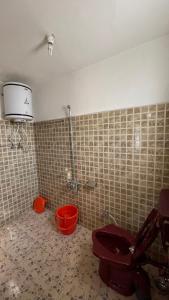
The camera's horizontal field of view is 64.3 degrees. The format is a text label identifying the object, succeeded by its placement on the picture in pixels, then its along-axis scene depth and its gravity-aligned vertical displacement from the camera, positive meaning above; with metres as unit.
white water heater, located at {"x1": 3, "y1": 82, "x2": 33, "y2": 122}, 1.51 +0.50
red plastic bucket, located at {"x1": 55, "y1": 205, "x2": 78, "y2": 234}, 1.52 -0.92
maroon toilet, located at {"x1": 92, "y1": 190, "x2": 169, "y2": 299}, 0.86 -0.80
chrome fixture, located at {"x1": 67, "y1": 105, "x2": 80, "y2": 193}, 1.60 -0.37
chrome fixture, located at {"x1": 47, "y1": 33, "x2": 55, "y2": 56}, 0.98 +0.75
